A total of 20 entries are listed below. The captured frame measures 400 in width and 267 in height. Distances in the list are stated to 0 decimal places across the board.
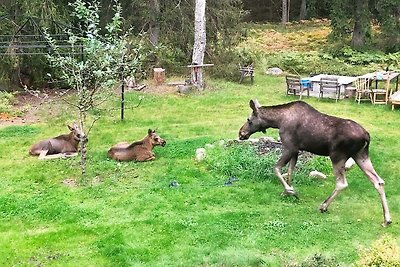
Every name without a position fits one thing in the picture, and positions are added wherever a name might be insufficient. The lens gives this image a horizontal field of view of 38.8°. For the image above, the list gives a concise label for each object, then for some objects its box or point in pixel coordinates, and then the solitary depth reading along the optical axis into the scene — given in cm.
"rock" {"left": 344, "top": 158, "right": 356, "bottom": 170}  1180
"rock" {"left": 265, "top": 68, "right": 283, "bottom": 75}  2512
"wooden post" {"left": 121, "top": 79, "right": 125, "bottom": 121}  1579
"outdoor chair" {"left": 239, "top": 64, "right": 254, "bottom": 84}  2245
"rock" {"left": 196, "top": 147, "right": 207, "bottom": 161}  1229
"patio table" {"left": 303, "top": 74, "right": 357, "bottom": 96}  1978
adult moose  941
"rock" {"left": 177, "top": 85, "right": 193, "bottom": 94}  2042
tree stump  2167
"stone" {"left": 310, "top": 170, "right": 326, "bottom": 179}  1127
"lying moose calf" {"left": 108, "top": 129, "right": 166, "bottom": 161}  1238
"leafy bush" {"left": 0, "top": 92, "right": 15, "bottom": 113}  1769
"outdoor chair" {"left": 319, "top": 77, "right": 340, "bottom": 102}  1933
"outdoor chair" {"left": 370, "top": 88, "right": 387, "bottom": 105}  1903
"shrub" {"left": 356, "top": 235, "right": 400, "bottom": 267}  625
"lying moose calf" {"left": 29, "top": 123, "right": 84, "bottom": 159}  1300
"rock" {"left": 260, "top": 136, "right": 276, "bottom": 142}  1320
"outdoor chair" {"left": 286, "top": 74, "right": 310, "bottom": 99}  1970
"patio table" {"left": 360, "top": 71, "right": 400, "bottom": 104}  1909
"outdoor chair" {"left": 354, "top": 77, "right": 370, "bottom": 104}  1931
